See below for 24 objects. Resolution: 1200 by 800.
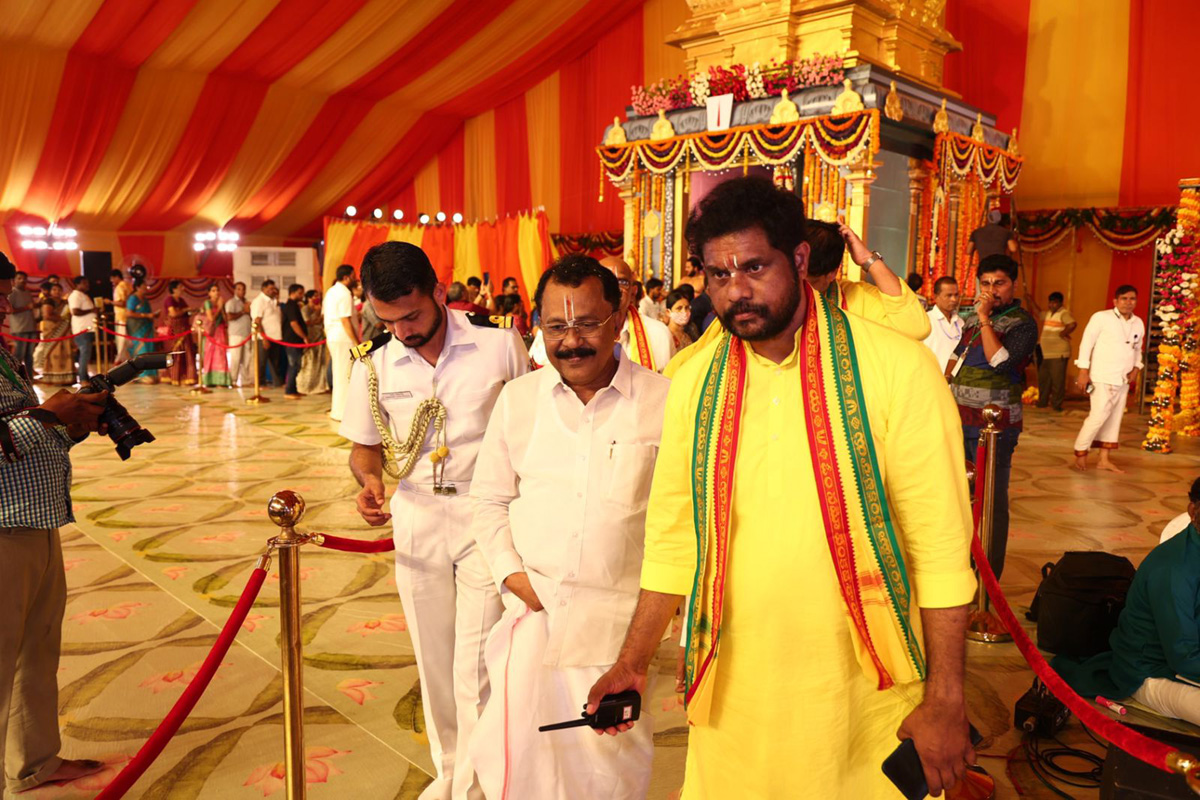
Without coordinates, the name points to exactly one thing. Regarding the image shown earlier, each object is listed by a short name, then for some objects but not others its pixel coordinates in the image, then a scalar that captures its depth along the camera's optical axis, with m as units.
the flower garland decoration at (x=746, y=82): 10.56
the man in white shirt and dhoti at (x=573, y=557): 2.11
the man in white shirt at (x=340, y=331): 9.09
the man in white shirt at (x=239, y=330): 12.84
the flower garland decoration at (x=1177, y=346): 9.27
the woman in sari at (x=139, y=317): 13.43
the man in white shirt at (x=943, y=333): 6.23
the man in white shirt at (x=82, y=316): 13.35
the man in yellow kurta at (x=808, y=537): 1.59
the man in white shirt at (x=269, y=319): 12.50
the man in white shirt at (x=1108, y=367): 7.96
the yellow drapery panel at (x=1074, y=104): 13.55
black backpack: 3.19
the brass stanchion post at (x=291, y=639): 2.30
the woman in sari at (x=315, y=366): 12.80
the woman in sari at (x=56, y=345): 13.03
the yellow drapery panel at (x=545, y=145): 18.92
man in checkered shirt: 2.58
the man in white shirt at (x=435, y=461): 2.70
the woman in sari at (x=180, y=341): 13.30
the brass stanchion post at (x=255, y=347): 11.82
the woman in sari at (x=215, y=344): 13.09
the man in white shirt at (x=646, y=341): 4.15
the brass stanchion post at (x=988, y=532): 4.14
